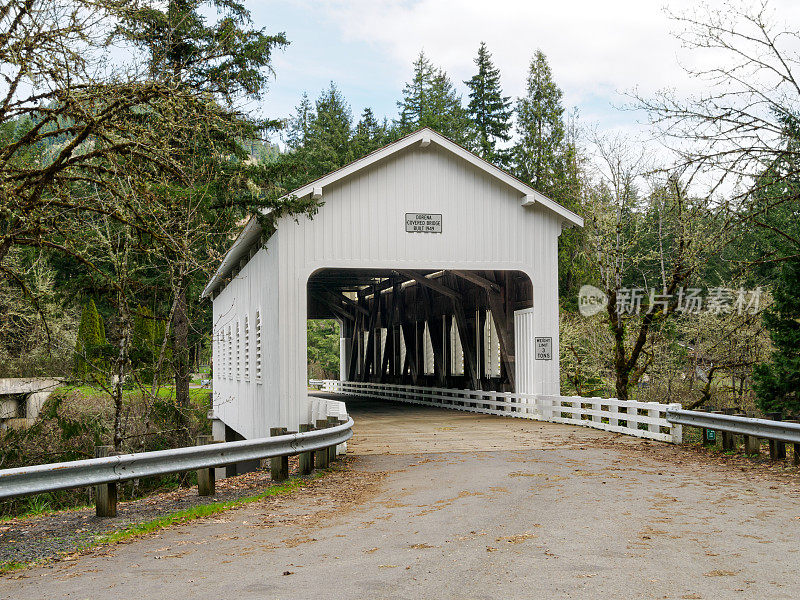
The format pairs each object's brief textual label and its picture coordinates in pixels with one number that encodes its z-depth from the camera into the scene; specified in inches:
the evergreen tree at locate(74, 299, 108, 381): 1519.4
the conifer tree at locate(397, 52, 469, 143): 2394.2
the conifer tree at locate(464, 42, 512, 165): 2182.6
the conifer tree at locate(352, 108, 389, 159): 2329.0
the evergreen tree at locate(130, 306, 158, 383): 961.9
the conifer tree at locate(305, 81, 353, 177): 2313.0
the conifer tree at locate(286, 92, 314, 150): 3083.2
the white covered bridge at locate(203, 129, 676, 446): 663.1
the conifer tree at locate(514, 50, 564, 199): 1889.8
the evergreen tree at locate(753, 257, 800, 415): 778.2
